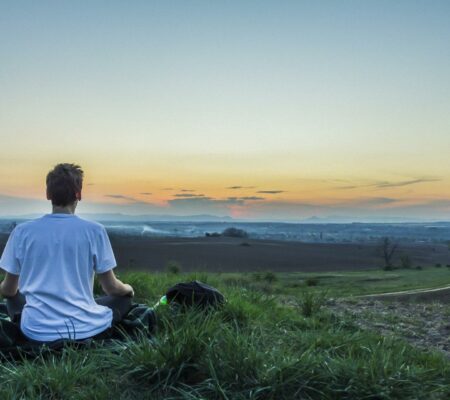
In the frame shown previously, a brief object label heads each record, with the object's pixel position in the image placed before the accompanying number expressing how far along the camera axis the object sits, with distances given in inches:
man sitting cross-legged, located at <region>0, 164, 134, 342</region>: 167.6
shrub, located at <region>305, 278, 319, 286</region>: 659.4
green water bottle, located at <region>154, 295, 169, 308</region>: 221.6
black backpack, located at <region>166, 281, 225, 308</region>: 228.7
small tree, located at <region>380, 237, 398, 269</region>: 1765.5
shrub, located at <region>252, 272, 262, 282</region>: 585.0
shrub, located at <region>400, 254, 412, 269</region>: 1104.0
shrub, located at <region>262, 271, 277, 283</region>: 616.4
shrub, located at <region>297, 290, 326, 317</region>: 294.4
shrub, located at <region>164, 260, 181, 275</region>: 510.4
